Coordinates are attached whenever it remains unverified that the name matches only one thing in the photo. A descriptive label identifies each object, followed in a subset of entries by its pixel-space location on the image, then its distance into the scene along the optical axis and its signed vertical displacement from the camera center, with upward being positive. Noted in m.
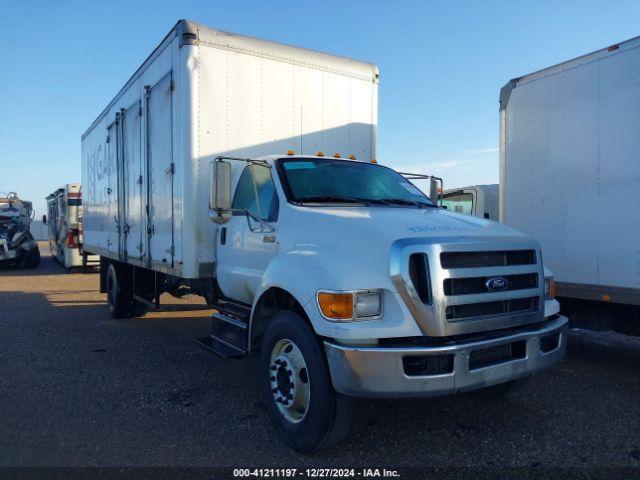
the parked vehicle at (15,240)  18.77 -0.52
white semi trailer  4.94 +0.48
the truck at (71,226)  16.59 +0.00
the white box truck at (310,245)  3.23 -0.16
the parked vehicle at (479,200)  9.10 +0.41
